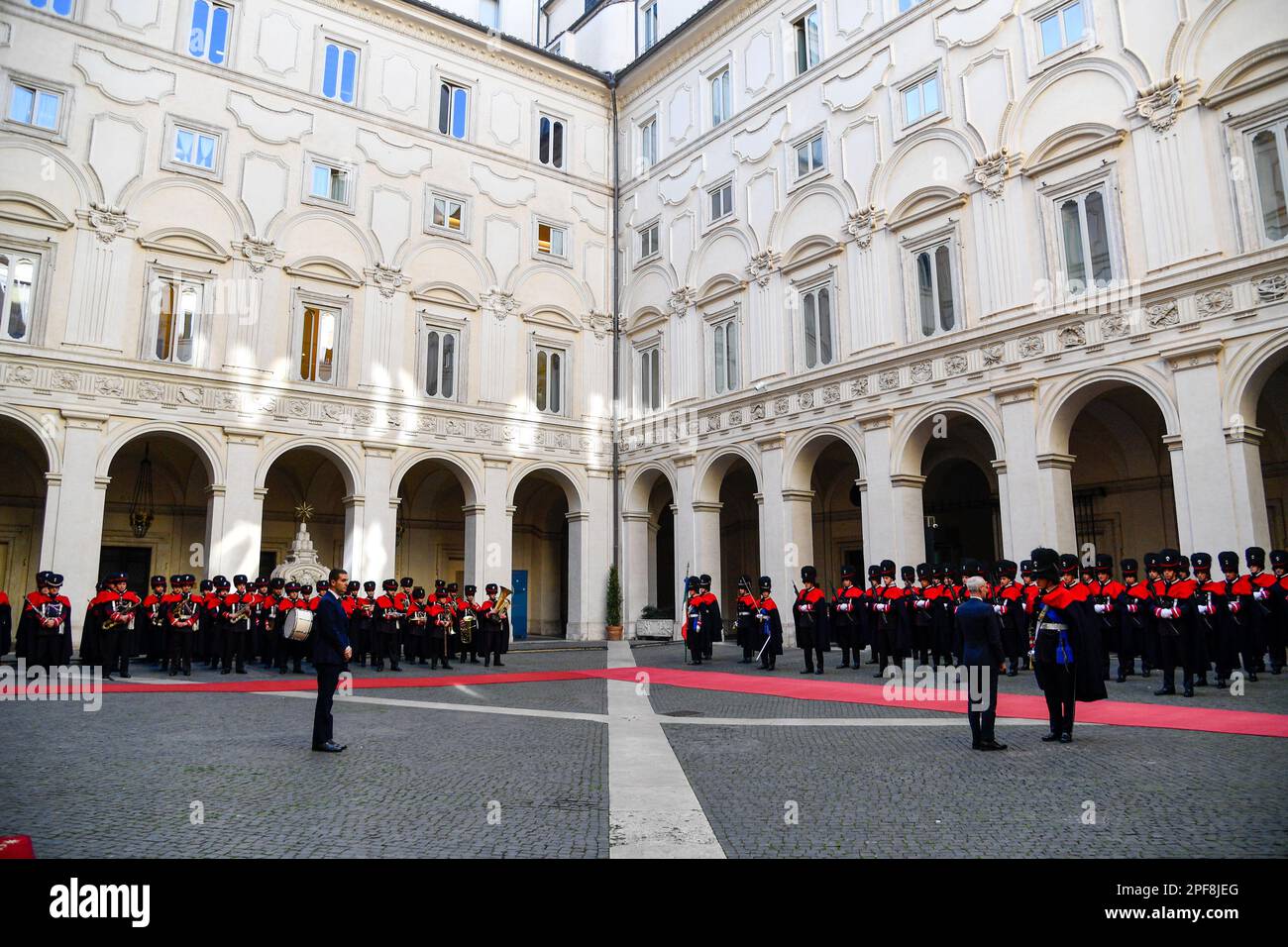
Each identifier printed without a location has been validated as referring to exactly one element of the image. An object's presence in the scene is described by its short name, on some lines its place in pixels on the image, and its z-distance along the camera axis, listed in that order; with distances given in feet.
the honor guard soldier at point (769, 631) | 54.70
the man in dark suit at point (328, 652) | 26.25
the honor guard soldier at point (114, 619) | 48.55
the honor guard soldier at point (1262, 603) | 39.04
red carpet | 28.76
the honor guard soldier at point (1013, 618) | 44.37
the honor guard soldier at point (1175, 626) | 36.42
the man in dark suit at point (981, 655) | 25.22
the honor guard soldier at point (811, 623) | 50.57
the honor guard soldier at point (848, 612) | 52.65
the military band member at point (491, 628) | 61.82
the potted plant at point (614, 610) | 88.28
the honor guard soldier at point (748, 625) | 57.88
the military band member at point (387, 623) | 57.57
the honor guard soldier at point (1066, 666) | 26.30
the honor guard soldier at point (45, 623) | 45.27
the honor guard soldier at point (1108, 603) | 42.73
